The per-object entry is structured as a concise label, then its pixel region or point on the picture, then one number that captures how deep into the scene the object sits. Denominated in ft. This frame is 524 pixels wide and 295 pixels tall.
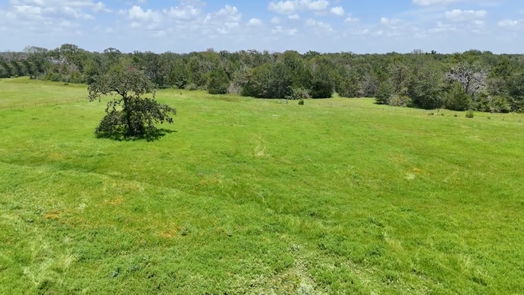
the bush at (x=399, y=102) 303.27
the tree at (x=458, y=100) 285.43
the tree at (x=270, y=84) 357.41
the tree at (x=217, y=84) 375.45
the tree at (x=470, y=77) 320.29
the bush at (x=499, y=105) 285.23
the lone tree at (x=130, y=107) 121.08
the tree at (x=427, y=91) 296.10
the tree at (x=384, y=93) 312.29
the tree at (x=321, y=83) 361.71
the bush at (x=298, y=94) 342.23
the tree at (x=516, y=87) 311.47
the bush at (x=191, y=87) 416.87
